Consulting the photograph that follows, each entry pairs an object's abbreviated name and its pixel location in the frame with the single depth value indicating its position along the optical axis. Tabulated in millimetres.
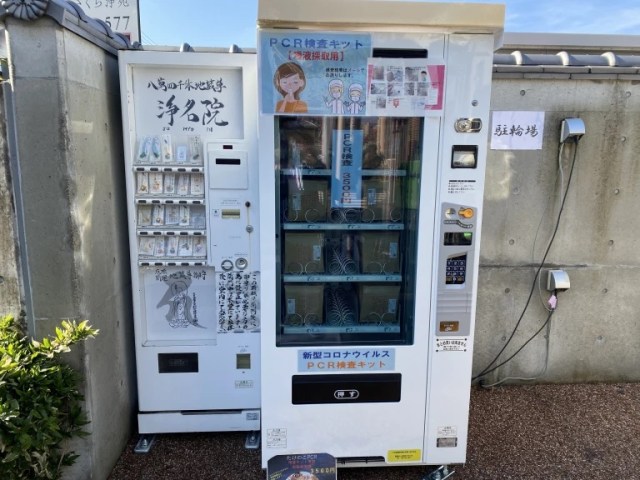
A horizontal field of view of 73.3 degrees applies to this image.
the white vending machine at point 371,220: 1940
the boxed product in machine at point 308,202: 2381
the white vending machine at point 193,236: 2461
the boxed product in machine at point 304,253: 2407
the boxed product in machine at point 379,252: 2449
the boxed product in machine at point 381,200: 2400
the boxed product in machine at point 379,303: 2471
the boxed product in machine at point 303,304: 2463
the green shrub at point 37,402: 1696
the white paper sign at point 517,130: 3043
